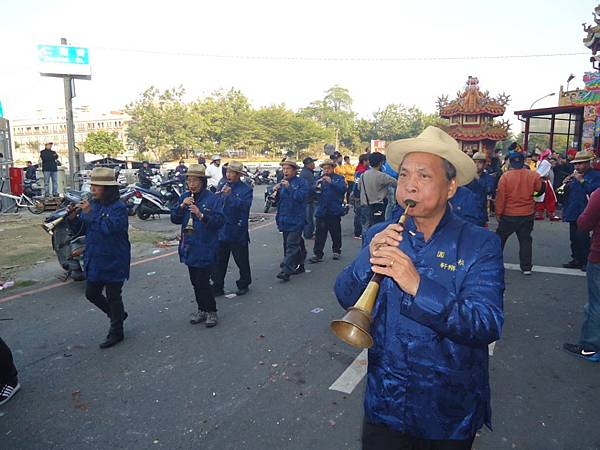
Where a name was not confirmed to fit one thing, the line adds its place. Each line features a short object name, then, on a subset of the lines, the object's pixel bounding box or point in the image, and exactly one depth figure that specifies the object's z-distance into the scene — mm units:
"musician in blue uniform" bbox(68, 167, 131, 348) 4453
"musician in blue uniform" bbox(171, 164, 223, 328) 4898
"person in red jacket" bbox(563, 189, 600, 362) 4082
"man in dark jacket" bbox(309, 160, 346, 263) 8211
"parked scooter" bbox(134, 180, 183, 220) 12812
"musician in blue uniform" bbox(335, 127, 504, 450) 1514
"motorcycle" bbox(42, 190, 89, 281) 6566
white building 95488
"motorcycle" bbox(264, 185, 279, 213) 7332
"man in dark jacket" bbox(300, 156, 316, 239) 9867
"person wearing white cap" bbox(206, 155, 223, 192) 14584
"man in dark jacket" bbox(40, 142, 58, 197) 15156
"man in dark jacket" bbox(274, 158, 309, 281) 6965
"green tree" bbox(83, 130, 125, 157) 61719
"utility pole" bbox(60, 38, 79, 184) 15609
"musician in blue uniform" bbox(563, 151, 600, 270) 7105
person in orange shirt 6879
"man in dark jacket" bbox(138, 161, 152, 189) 15514
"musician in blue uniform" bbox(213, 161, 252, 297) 6184
